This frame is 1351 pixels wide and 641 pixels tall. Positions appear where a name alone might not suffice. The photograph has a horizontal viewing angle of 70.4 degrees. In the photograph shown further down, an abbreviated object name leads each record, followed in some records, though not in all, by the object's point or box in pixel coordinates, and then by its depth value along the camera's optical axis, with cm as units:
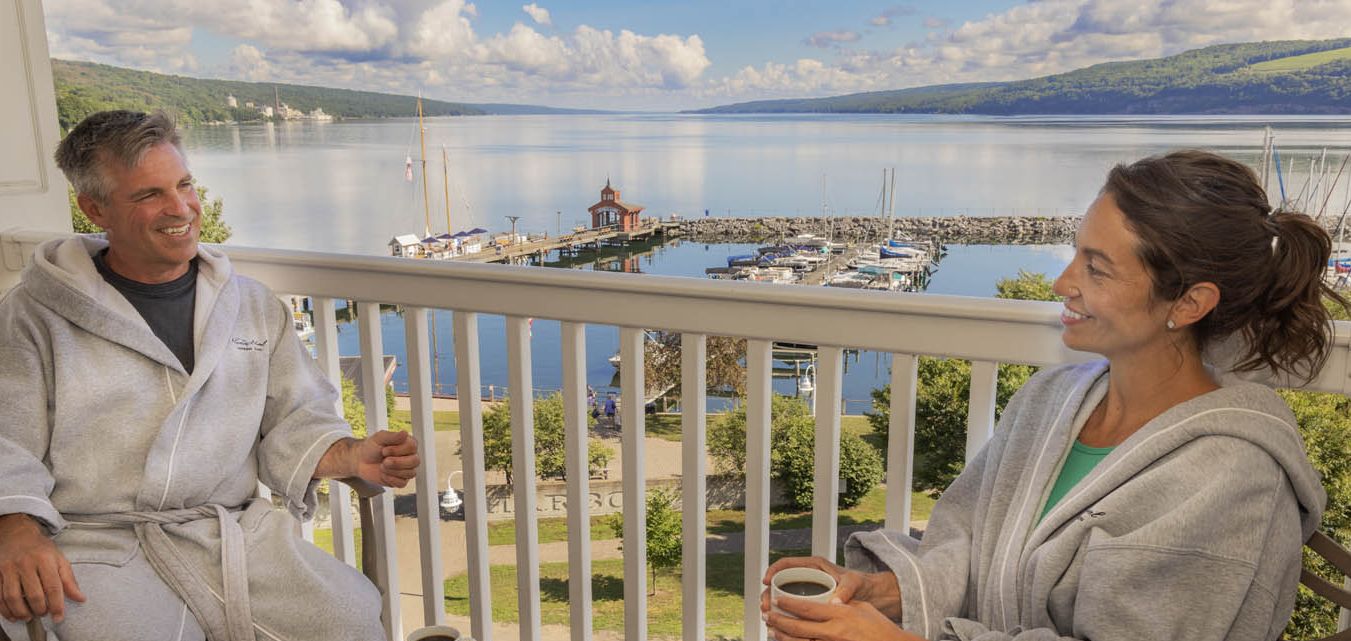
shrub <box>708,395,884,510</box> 920
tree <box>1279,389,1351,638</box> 614
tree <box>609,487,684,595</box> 1100
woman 100
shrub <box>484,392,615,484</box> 1069
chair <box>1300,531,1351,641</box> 110
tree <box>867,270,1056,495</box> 549
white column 230
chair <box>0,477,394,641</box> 158
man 146
